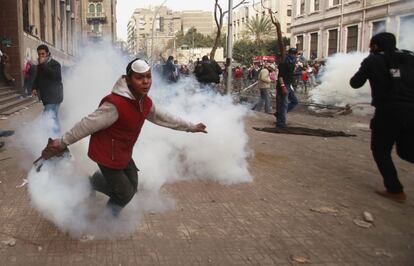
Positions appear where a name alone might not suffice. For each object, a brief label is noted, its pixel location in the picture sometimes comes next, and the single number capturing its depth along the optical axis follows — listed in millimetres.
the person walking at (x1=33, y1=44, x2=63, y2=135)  7270
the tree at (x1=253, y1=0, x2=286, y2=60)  11508
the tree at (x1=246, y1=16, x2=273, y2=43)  66312
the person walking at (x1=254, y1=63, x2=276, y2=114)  13383
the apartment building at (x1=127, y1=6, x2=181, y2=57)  138750
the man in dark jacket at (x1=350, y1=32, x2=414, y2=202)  4938
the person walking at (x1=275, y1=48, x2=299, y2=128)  10641
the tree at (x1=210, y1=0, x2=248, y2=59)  19281
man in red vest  3574
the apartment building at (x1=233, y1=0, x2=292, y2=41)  68312
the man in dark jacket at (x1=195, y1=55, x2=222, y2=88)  12625
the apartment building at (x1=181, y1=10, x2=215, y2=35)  153000
